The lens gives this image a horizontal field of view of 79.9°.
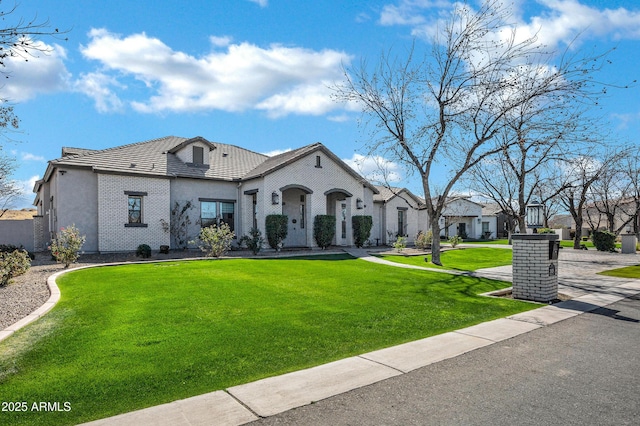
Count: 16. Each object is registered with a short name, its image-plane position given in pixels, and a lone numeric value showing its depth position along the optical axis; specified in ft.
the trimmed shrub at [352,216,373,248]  78.95
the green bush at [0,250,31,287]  33.68
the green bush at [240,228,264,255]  60.95
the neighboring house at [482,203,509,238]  173.37
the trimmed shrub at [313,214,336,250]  71.92
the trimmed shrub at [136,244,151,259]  55.93
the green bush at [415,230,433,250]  78.07
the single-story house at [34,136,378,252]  59.52
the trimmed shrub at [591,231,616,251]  82.89
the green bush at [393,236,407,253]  71.92
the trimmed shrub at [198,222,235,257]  56.13
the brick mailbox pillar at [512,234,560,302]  27.91
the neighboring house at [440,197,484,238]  146.07
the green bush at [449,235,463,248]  88.24
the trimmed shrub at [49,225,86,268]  45.73
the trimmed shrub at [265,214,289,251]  66.59
